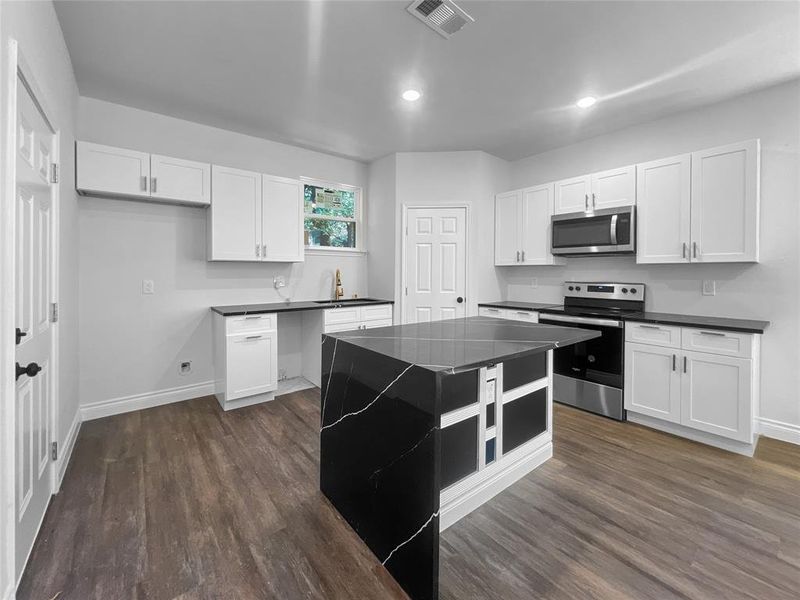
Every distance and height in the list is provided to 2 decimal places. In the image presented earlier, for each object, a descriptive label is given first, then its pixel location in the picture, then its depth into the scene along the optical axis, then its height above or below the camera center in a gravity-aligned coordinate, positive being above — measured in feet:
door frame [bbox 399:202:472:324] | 14.62 +2.05
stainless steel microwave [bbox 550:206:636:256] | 11.27 +2.09
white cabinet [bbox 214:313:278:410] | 11.11 -2.01
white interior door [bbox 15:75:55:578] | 5.08 -0.36
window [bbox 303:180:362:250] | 14.87 +3.32
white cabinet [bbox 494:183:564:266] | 13.52 +2.68
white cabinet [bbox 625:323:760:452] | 8.61 -2.12
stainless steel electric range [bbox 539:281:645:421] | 10.66 -1.67
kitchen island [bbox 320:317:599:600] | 4.76 -2.09
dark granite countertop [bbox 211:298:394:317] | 11.29 -0.43
